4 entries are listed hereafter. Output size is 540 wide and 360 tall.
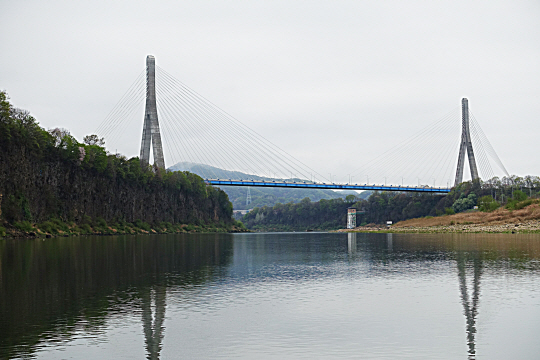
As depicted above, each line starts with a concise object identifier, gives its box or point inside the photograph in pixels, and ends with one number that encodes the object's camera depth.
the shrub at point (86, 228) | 71.14
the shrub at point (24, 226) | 54.72
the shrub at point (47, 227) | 60.78
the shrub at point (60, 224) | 65.32
